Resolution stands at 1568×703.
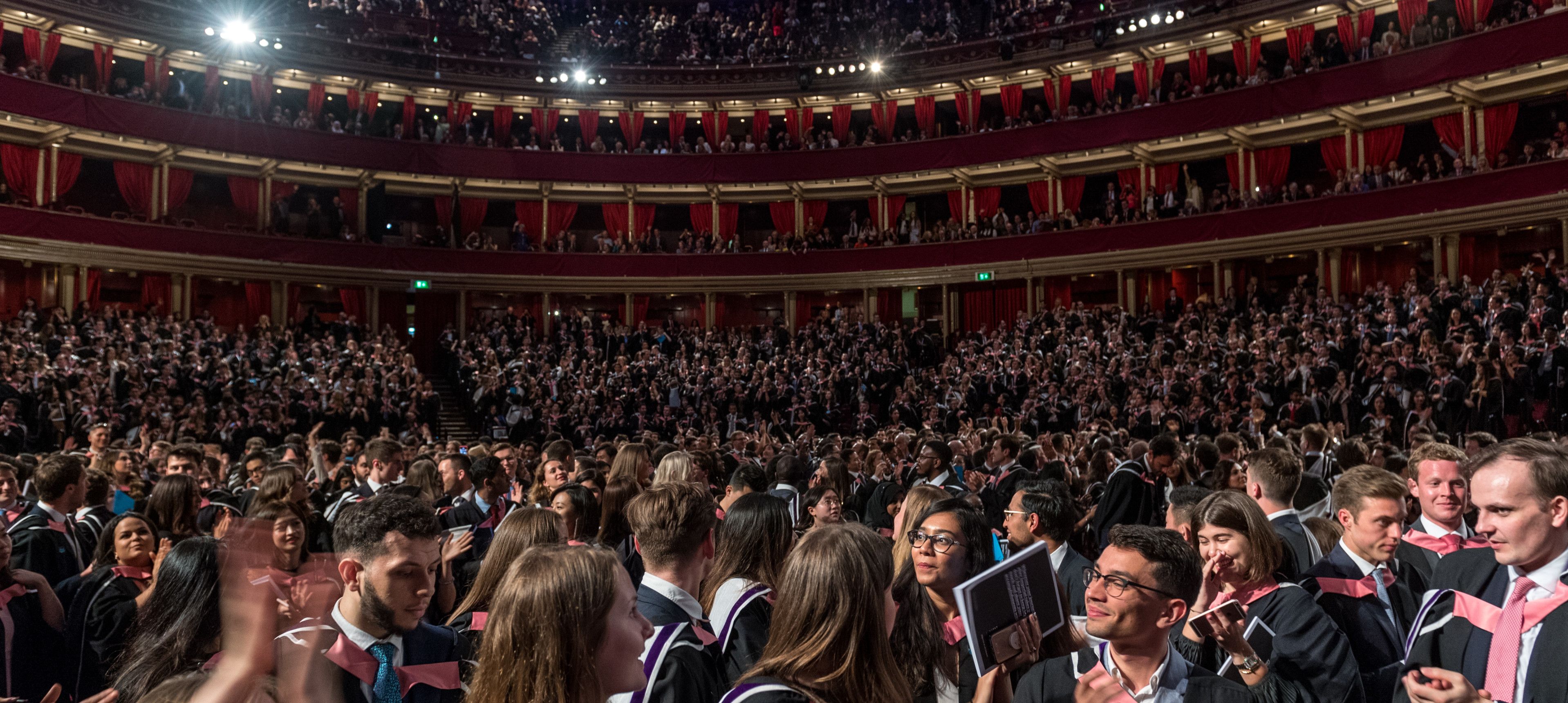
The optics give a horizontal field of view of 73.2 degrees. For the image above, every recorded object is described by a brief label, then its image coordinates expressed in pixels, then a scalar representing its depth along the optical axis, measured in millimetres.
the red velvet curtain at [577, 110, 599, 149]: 34875
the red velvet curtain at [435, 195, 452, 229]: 34500
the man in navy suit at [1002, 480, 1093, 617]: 5168
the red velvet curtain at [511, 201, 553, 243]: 35500
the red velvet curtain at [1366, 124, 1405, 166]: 26078
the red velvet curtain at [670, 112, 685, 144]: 35500
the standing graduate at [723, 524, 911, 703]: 2781
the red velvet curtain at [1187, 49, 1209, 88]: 28641
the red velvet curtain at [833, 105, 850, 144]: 34219
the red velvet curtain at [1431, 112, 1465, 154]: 25016
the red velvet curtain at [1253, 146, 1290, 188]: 28141
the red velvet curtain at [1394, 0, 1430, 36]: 24891
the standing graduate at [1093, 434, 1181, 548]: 8234
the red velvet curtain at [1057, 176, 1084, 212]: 31938
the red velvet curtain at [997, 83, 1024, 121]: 32219
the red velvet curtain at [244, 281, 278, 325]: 30109
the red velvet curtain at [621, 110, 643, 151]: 35188
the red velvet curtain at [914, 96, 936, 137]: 33406
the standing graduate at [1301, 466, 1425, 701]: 3943
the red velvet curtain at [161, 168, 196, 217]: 30016
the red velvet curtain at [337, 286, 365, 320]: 31609
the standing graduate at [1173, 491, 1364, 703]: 3219
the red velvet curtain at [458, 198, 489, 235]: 34594
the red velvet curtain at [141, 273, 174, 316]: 28562
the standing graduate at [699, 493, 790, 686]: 3918
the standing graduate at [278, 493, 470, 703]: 3215
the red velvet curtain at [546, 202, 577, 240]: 35781
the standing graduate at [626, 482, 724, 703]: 3713
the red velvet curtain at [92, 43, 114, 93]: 27898
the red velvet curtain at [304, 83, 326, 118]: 31062
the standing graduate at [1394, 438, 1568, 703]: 3117
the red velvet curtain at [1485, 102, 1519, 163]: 23984
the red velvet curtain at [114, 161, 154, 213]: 29078
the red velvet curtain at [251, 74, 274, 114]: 30312
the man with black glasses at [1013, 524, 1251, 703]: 2986
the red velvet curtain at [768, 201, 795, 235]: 36188
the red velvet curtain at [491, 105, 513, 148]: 33969
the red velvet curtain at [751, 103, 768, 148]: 35062
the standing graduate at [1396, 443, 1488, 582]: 4957
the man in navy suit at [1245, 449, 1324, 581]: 5270
